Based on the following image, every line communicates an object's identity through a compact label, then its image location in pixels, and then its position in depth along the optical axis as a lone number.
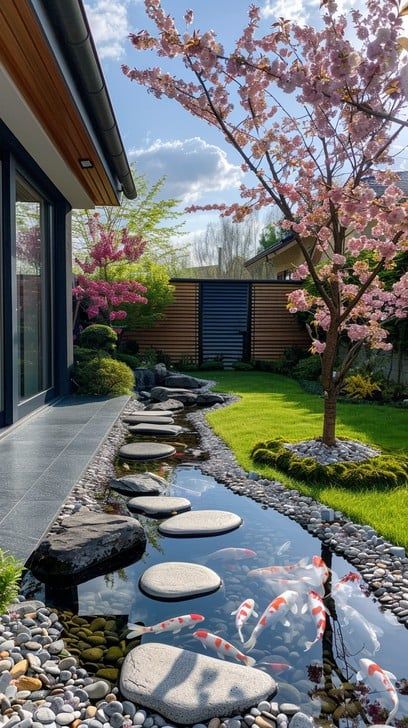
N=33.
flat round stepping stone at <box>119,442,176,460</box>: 5.43
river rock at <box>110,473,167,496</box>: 4.35
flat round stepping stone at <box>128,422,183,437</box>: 6.57
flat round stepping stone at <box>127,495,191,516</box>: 3.91
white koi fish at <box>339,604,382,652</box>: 2.43
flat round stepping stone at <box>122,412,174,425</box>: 7.12
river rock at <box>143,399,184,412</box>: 8.21
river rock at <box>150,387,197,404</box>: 9.11
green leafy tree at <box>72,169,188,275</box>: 22.42
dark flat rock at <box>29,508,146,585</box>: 2.92
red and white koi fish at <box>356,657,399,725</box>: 2.08
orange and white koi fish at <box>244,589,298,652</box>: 2.47
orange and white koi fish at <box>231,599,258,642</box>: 2.51
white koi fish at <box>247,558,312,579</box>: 2.98
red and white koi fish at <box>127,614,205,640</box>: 2.43
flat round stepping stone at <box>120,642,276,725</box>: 1.94
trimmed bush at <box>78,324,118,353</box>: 9.59
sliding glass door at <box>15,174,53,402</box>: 6.17
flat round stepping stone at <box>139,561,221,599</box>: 2.76
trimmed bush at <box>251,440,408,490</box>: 4.37
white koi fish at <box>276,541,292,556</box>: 3.29
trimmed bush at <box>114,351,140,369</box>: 11.40
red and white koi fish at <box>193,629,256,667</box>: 2.25
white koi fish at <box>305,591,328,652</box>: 2.44
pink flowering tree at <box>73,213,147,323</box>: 10.36
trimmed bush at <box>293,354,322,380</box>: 11.90
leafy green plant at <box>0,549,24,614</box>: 2.16
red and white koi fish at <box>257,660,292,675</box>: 2.19
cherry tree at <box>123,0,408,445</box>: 2.95
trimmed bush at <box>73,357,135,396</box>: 8.49
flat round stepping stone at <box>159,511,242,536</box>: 3.53
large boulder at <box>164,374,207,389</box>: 10.57
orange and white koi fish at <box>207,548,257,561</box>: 3.18
